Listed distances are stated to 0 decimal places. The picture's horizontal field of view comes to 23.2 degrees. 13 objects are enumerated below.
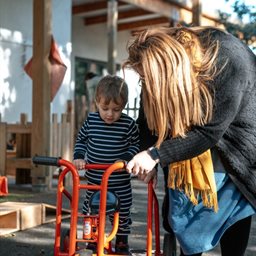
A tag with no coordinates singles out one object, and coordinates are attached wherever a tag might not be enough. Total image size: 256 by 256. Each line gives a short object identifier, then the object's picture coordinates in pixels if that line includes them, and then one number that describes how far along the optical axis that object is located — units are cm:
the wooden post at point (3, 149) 810
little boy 403
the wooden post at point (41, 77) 785
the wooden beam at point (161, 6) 1339
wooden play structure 816
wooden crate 556
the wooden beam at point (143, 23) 1778
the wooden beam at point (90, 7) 1538
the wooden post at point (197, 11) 1230
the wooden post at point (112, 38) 1134
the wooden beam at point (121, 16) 1648
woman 270
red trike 320
